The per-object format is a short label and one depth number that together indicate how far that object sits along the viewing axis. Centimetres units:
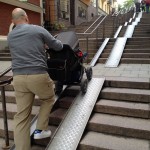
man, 197
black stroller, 250
